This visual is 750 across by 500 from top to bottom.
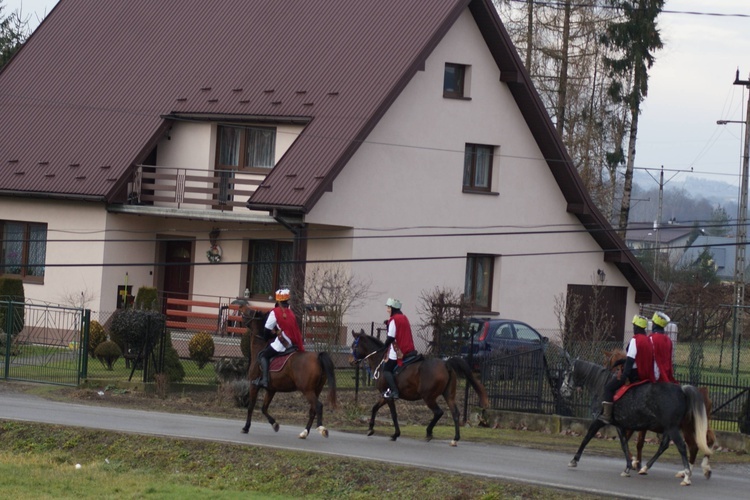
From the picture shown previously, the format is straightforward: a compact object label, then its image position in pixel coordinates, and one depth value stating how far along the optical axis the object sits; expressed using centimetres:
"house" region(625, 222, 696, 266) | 8481
